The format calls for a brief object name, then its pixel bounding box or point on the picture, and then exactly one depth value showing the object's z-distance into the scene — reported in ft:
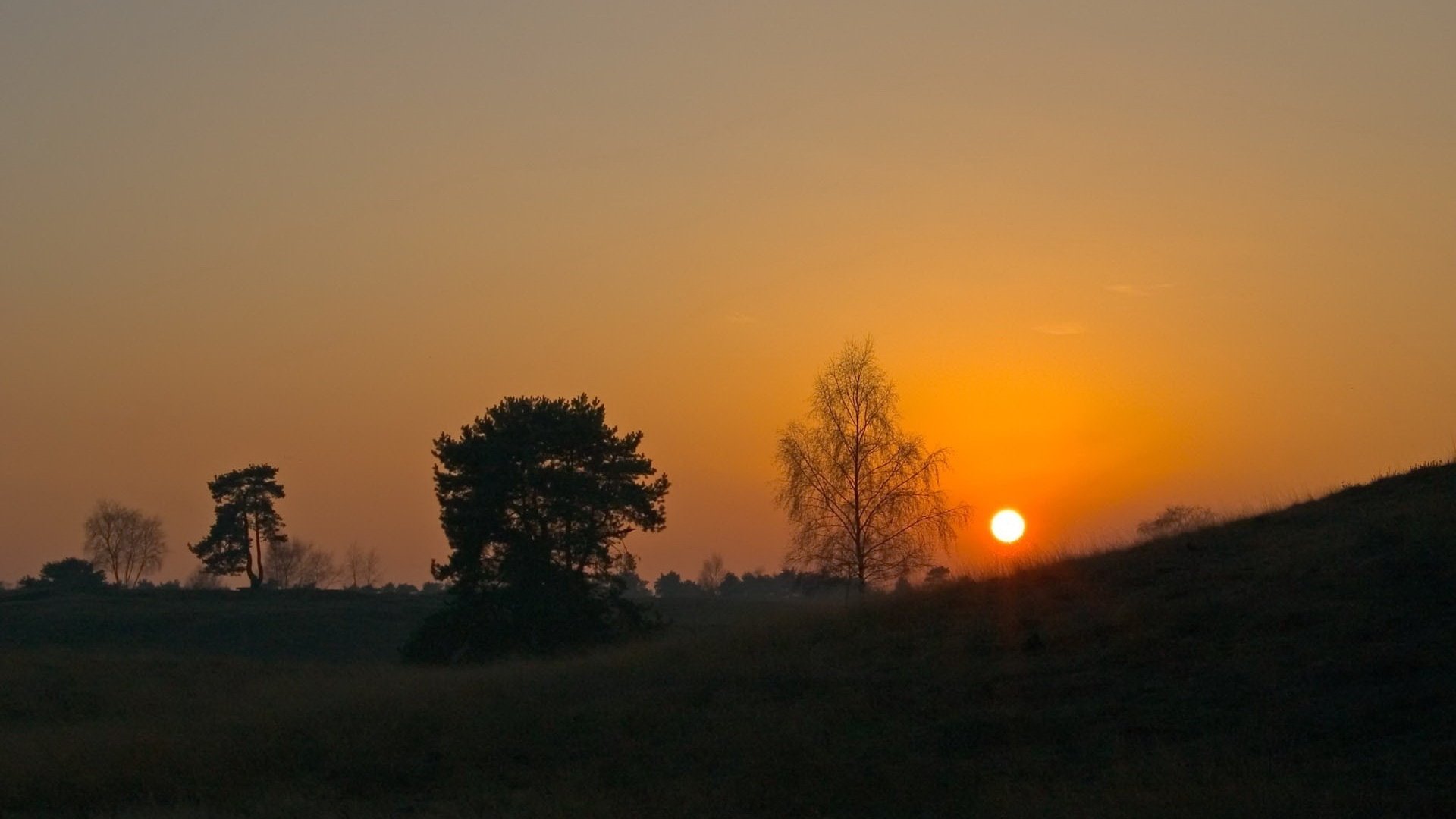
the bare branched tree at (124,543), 453.17
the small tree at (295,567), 530.68
